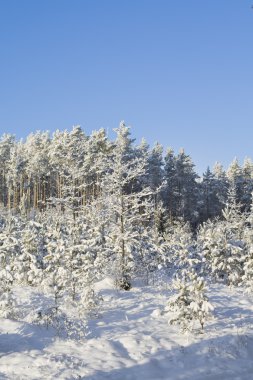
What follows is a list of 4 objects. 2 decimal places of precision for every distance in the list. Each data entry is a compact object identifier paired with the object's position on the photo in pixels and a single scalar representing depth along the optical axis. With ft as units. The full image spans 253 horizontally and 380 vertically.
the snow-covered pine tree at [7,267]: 43.49
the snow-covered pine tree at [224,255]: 72.69
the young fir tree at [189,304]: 41.75
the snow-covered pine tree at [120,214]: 65.05
